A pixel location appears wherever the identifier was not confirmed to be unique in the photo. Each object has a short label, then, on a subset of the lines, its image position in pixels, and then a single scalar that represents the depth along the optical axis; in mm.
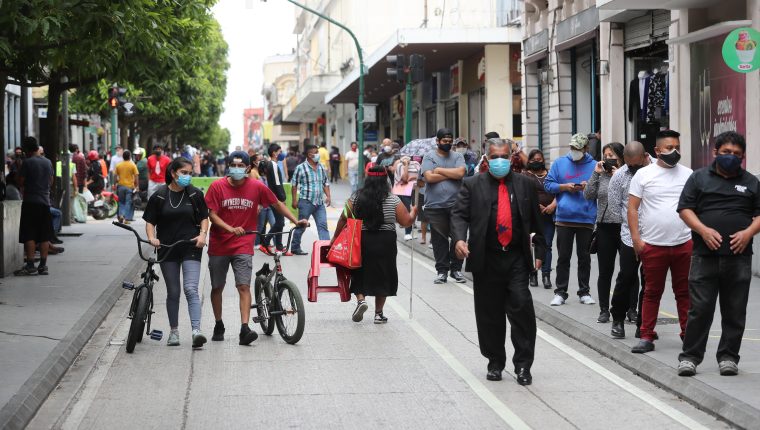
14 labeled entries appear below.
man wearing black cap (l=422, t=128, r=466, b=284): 15219
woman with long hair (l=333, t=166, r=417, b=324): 11742
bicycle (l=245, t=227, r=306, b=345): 10602
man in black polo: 8500
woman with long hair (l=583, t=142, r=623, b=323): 11172
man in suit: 8734
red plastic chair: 11935
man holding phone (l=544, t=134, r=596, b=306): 12641
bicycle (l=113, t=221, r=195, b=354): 10344
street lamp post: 31578
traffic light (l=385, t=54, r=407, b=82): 25531
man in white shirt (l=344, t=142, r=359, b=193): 40531
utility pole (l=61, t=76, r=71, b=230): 25469
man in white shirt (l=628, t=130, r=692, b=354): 9484
